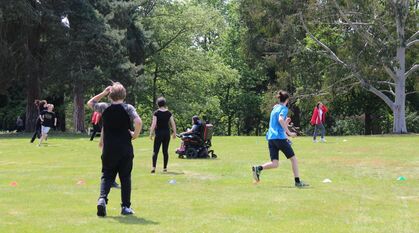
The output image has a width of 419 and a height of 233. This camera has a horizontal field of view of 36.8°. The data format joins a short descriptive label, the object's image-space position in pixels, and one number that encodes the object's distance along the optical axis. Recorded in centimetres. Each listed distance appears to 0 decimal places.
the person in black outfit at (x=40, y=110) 2647
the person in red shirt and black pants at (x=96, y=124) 2748
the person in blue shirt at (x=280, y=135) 1198
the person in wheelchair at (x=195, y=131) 1962
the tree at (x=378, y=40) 3984
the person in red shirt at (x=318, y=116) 2688
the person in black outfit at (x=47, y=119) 2519
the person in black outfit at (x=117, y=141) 863
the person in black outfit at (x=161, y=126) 1473
